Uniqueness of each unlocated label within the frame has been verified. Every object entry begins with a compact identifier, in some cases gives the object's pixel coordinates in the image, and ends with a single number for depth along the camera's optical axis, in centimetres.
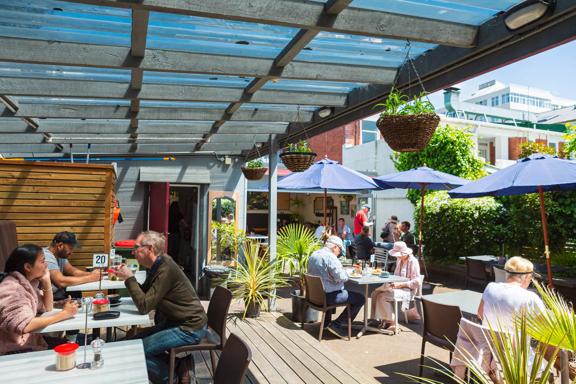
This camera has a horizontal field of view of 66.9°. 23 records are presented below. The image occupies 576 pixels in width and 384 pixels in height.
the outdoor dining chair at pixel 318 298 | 538
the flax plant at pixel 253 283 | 607
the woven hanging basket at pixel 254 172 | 809
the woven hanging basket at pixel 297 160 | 573
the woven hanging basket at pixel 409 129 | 337
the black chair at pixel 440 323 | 389
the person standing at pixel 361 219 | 1100
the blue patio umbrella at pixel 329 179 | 773
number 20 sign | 327
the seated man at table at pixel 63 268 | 420
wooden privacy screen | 543
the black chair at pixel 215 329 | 343
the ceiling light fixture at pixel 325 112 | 556
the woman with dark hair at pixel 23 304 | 272
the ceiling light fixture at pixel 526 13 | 256
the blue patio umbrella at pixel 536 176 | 534
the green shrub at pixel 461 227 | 1000
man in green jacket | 338
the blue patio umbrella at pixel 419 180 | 864
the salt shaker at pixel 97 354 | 240
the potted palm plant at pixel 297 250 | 686
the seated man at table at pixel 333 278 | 550
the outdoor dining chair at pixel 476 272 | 777
